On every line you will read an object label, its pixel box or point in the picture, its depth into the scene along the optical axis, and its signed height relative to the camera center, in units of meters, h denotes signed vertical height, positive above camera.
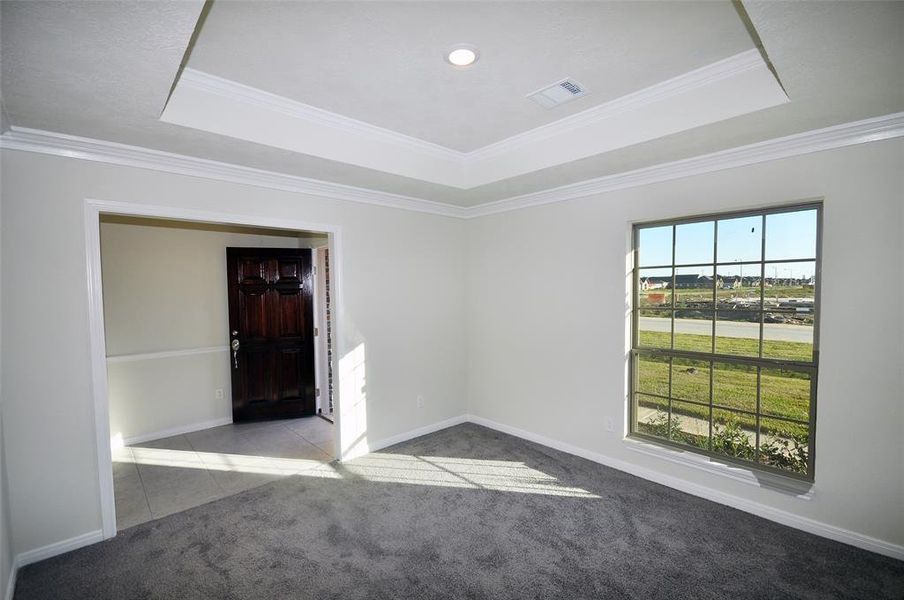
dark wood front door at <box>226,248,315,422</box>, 4.93 -0.56
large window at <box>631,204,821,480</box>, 2.79 -0.39
